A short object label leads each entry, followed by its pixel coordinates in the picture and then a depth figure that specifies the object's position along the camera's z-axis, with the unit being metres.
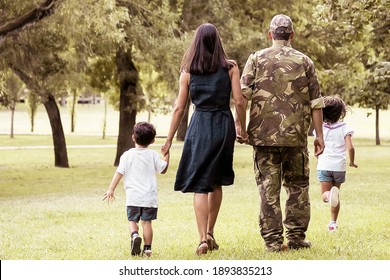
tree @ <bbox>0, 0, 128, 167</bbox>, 20.17
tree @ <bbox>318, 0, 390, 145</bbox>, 18.20
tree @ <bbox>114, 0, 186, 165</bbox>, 24.98
